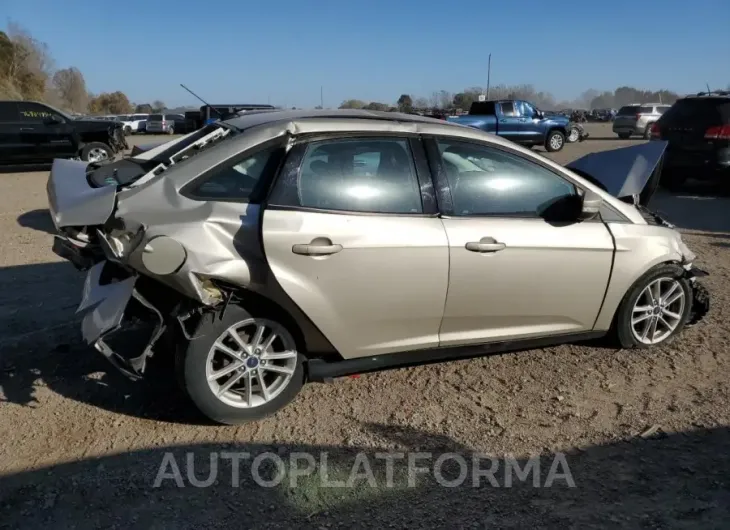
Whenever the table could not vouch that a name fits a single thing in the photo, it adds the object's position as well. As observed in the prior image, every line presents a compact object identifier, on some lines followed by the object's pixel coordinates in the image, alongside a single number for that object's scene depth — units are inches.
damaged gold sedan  131.1
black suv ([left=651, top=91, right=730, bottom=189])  418.6
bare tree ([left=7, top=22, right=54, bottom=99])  1877.5
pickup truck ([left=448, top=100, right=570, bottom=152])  836.6
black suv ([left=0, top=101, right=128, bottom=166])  611.8
